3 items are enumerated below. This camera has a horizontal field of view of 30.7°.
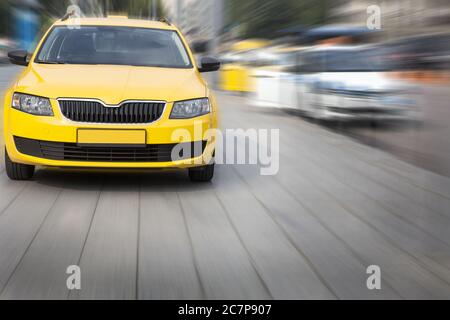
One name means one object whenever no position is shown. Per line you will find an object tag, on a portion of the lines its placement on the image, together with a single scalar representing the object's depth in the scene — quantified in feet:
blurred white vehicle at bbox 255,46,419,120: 42.45
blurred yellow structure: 71.00
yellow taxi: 21.83
